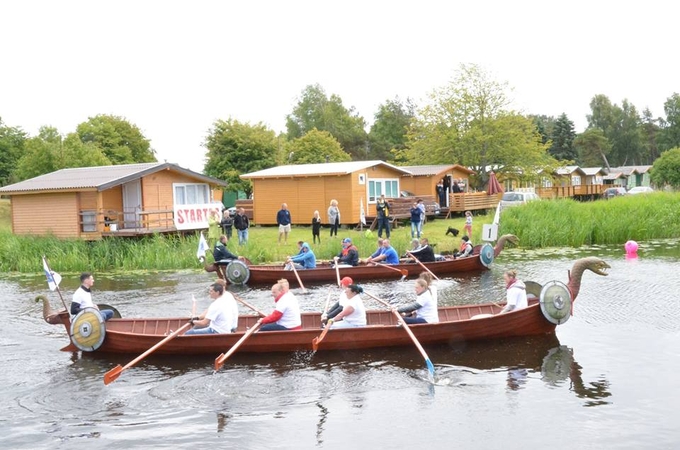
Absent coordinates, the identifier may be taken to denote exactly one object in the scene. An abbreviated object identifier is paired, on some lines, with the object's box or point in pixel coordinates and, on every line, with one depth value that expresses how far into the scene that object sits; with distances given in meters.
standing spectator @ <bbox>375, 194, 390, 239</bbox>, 32.09
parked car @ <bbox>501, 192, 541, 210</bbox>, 47.81
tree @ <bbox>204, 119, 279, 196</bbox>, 54.84
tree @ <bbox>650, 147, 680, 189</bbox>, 73.50
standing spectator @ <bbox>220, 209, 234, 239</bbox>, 32.44
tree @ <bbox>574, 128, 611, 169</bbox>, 103.25
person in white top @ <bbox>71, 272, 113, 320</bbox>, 14.99
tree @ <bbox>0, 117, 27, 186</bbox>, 62.22
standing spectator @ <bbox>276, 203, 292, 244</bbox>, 31.34
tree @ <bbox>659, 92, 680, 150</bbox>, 104.38
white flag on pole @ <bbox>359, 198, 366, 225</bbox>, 36.78
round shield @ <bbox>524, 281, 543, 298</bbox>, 16.20
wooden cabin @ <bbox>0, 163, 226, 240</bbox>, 31.56
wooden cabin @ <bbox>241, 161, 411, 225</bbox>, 38.41
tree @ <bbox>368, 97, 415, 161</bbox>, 91.44
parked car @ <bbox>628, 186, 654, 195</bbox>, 62.54
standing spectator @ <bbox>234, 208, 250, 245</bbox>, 29.55
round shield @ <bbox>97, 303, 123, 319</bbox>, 15.88
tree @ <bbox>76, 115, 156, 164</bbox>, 70.38
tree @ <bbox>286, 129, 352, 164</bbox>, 65.38
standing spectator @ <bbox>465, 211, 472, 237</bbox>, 31.70
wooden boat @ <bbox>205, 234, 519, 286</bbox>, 23.59
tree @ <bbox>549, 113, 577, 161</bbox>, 89.25
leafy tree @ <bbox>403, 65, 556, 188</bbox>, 51.88
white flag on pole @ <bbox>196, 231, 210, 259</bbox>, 22.35
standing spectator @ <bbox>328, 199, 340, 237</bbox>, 33.59
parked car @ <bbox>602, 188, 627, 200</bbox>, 63.71
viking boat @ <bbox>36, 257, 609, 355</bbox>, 14.25
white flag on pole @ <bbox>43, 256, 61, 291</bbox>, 15.71
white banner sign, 33.31
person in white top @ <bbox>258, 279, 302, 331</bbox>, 14.40
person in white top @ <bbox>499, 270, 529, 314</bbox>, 14.92
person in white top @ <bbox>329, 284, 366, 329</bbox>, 14.44
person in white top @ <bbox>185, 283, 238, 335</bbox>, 14.16
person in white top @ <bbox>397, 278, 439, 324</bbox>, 14.65
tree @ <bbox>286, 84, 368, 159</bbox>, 91.75
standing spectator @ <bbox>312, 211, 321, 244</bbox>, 31.28
